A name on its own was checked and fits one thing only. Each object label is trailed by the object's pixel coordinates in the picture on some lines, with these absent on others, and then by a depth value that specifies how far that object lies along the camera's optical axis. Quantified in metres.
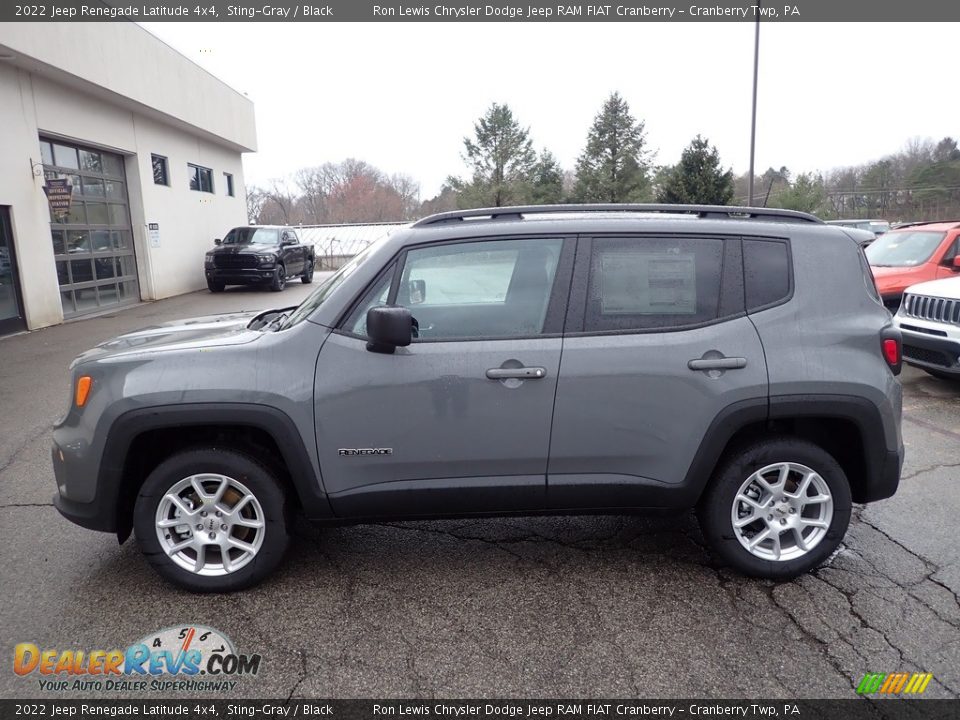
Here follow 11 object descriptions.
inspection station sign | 12.78
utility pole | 20.44
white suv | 6.80
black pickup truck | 18.84
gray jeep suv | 3.12
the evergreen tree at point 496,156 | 50.03
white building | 12.09
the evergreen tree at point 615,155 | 46.38
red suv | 9.46
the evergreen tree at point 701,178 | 32.12
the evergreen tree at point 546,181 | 49.31
